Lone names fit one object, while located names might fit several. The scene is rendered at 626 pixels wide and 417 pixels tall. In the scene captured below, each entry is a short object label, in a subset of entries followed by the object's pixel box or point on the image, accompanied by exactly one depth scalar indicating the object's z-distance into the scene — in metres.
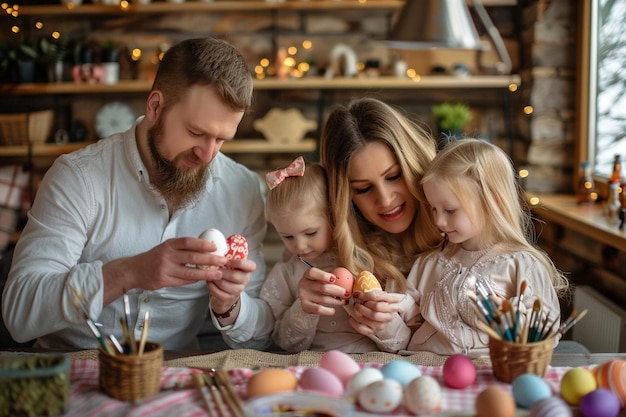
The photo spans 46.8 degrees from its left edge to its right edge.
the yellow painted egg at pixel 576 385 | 1.32
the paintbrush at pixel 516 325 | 1.43
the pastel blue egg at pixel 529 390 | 1.31
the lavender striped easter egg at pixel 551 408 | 1.22
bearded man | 1.83
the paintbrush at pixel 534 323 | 1.44
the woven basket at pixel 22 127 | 4.59
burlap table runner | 1.62
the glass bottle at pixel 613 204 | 2.95
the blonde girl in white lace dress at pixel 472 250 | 1.83
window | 3.40
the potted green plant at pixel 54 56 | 4.61
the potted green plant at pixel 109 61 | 4.59
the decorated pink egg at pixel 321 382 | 1.34
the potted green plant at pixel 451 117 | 4.39
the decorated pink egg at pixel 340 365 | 1.41
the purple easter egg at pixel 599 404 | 1.26
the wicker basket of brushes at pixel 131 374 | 1.33
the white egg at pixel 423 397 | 1.29
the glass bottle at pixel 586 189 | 3.50
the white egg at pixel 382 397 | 1.29
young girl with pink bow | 2.04
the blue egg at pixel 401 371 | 1.38
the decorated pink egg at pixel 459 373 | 1.40
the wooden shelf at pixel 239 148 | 4.59
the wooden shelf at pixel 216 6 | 4.50
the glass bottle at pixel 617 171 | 3.01
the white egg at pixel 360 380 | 1.34
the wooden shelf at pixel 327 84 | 4.48
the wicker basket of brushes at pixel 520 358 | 1.40
